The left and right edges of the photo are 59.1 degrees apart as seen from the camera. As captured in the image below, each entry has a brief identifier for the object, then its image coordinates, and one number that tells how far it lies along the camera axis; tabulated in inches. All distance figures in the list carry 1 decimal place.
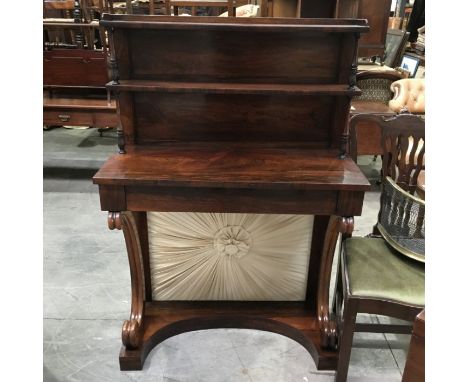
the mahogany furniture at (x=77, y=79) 139.5
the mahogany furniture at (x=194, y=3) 108.8
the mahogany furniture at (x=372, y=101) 136.6
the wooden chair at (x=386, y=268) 59.4
